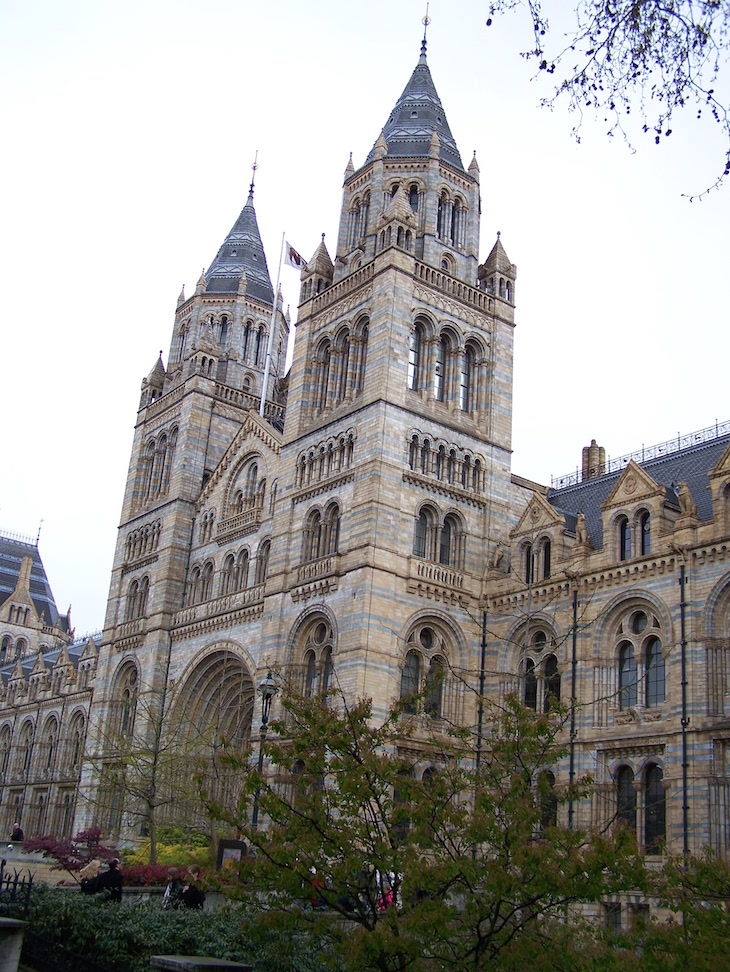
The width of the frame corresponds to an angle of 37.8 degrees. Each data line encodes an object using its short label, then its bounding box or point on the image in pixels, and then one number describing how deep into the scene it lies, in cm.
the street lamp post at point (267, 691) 2530
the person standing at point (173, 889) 2158
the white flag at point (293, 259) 5625
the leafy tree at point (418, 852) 1389
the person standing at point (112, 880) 2092
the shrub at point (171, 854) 3675
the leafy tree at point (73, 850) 3161
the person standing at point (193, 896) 2106
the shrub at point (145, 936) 1703
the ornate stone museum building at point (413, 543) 3362
